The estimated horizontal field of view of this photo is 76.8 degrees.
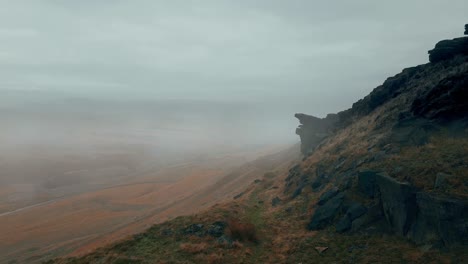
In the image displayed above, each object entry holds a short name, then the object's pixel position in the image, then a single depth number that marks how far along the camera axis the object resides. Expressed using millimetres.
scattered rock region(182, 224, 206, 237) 25362
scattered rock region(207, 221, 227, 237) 25016
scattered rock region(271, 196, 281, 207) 34119
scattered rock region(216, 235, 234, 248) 22991
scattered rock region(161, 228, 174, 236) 26141
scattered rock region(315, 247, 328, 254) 20672
